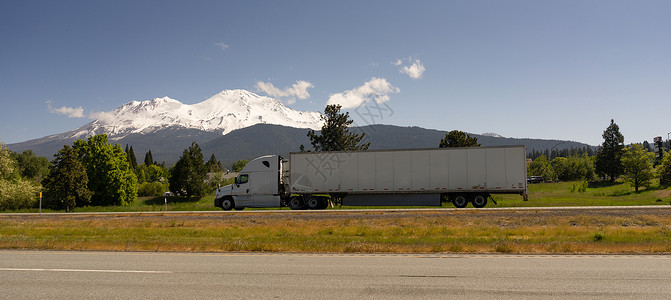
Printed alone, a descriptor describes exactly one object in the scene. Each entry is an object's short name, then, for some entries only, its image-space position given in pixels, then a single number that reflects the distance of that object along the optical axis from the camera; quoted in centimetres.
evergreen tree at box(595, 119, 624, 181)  8588
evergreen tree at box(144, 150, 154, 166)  19395
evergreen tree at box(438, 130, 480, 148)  4772
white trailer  2841
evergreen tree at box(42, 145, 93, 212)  5097
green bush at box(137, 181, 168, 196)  9100
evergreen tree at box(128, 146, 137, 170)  14585
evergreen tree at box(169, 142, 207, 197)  7644
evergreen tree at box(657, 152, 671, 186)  6220
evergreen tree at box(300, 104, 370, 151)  5241
